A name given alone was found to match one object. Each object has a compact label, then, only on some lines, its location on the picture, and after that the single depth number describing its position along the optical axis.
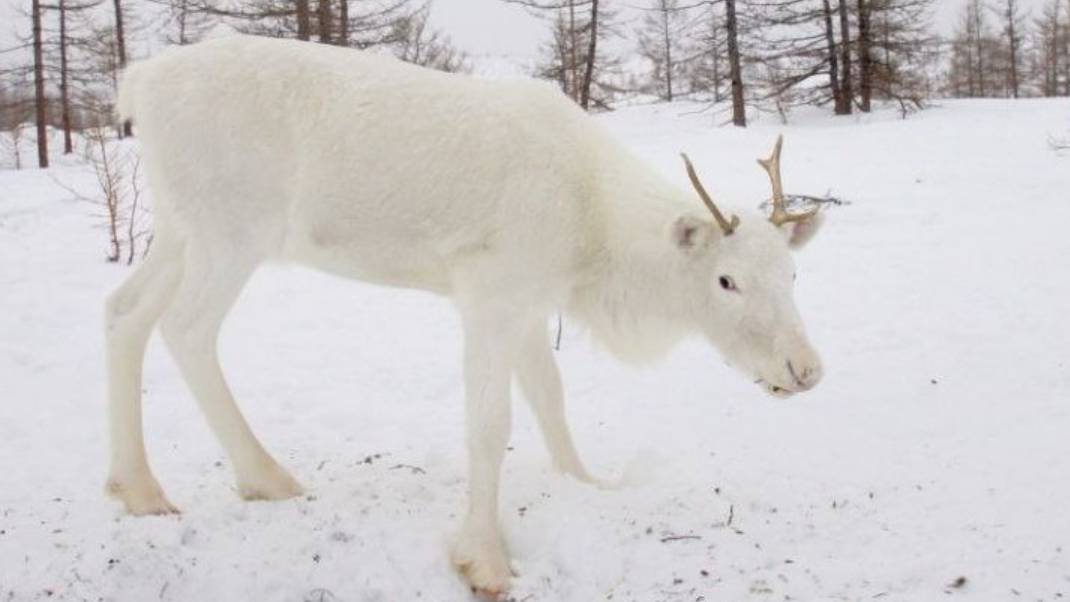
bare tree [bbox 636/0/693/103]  41.59
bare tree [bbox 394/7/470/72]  19.52
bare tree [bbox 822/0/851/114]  24.86
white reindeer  3.75
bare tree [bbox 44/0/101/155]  27.26
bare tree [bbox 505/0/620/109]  25.19
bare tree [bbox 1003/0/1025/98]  39.97
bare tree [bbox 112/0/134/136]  29.64
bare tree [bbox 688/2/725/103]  24.38
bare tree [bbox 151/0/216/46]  17.05
